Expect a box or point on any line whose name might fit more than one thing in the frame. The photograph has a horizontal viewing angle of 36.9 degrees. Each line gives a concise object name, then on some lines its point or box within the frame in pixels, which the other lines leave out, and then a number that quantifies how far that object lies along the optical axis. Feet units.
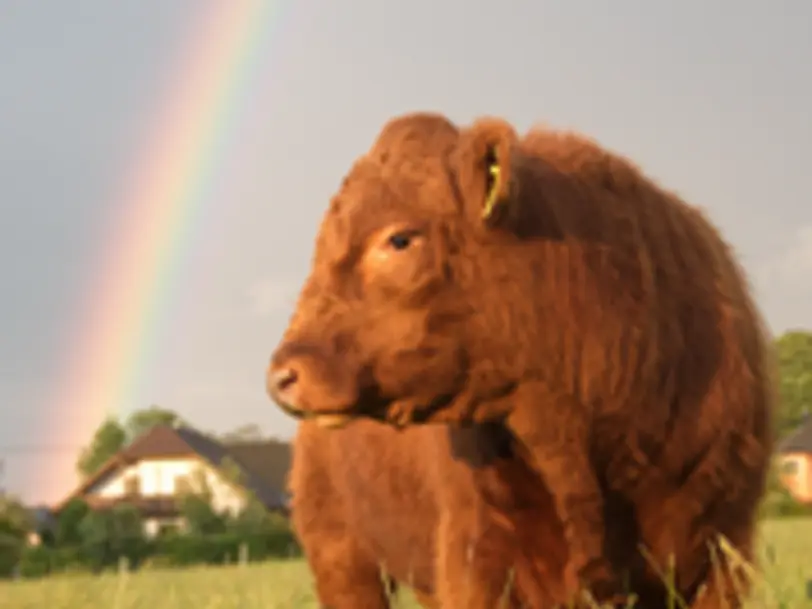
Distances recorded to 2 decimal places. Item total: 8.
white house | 183.83
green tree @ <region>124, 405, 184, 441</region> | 248.52
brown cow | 11.24
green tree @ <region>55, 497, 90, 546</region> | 124.47
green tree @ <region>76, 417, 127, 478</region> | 234.17
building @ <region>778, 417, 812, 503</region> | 215.92
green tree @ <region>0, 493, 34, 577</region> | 109.50
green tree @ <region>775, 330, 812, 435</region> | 204.61
